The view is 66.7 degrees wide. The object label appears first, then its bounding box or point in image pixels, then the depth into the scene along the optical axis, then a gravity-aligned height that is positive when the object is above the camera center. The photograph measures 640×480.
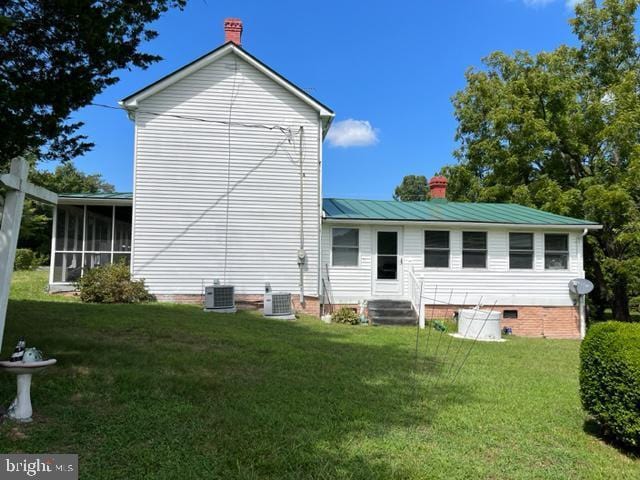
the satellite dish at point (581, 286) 15.15 -0.42
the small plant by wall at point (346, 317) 13.96 -1.41
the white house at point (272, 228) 14.49 +1.25
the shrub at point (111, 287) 13.25 -0.64
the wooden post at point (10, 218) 4.57 +0.42
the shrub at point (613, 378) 4.33 -1.00
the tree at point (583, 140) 20.75 +6.15
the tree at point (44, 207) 27.48 +3.56
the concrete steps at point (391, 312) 14.23 -1.30
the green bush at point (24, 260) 24.19 +0.11
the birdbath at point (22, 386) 4.23 -1.09
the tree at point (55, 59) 5.97 +2.76
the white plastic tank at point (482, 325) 12.46 -1.41
